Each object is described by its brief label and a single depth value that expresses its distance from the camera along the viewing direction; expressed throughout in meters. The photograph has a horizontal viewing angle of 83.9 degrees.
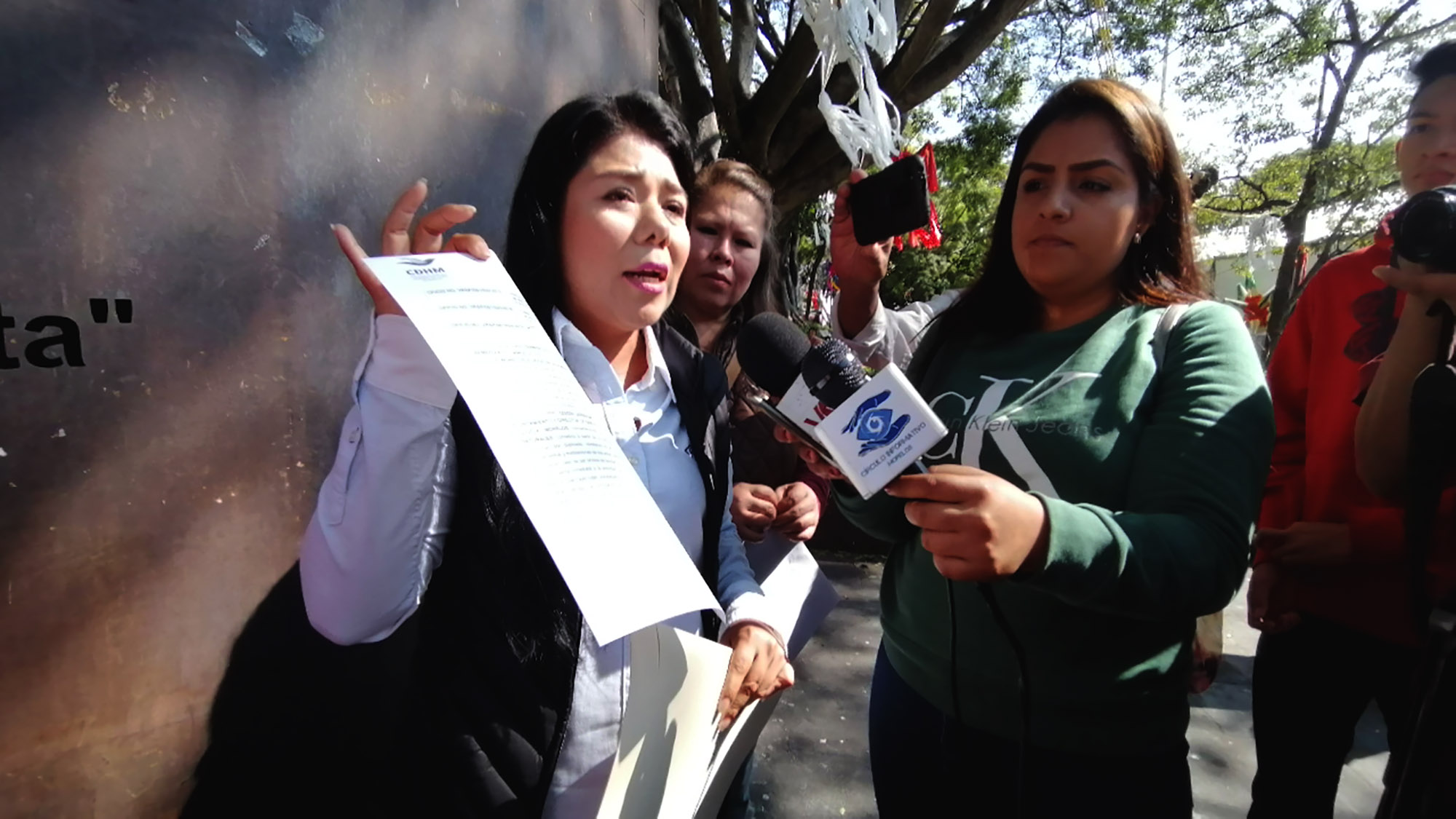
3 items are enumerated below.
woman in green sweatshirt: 1.12
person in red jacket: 1.74
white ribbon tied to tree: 2.31
